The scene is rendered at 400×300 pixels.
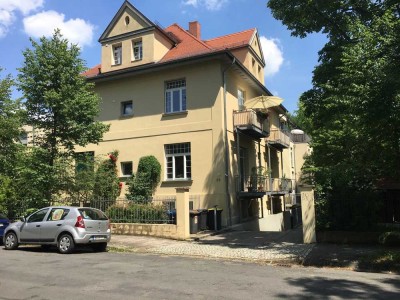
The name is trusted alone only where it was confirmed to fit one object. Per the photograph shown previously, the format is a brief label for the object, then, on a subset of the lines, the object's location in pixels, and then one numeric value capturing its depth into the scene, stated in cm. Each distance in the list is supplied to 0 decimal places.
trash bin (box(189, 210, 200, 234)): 1731
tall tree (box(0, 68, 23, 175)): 1925
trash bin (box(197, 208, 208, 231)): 1822
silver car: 1305
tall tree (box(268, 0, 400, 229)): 1051
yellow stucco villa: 2102
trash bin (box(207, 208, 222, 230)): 1888
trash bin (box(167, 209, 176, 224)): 1706
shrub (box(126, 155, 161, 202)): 2167
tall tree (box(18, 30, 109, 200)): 1703
